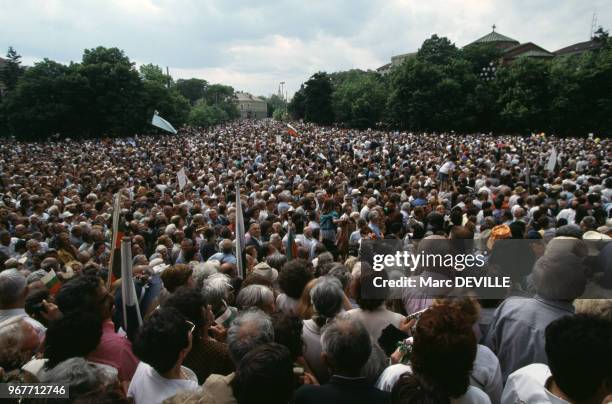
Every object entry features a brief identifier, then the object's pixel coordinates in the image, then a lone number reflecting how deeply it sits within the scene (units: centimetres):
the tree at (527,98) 3975
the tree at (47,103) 4266
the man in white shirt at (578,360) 182
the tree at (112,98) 4481
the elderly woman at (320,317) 288
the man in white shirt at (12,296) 345
